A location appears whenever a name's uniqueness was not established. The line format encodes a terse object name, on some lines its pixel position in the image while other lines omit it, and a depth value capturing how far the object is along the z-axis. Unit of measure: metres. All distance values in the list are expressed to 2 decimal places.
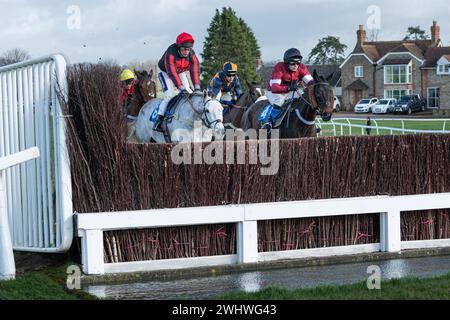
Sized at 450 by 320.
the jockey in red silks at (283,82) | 13.92
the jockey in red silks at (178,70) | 13.63
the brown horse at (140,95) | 18.12
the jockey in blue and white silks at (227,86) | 17.42
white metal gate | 9.01
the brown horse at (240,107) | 16.95
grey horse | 12.66
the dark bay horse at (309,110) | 12.88
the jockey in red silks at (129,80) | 18.53
